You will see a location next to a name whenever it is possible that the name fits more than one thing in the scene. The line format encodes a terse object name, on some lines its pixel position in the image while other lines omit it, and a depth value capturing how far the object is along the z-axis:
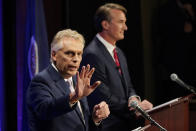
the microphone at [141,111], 6.22
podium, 7.31
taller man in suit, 8.59
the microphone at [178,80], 7.66
